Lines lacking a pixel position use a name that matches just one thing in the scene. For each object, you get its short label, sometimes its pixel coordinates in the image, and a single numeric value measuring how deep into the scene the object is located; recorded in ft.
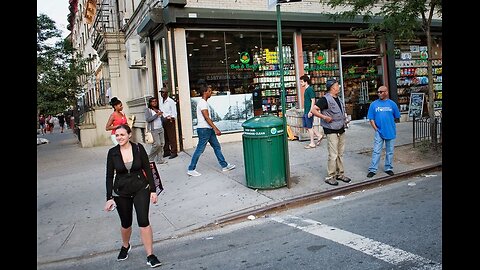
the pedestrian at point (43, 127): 117.60
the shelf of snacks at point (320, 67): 47.29
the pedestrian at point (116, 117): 31.40
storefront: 39.73
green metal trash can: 24.30
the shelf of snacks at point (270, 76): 44.39
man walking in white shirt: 28.22
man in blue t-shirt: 26.68
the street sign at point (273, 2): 23.22
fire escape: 61.05
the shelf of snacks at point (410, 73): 52.47
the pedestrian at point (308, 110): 34.53
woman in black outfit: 16.22
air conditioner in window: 49.52
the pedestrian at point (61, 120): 122.62
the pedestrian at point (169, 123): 35.99
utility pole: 23.89
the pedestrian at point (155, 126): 33.73
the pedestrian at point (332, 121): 25.18
